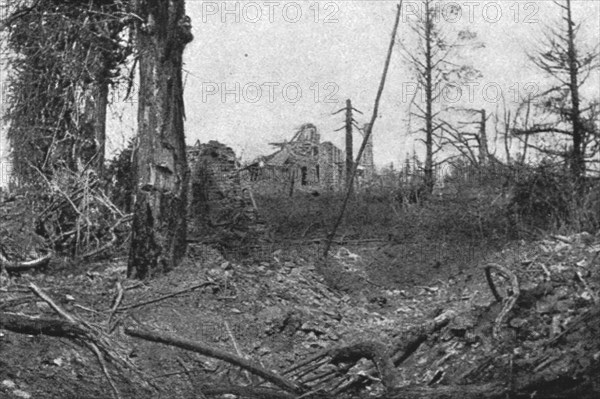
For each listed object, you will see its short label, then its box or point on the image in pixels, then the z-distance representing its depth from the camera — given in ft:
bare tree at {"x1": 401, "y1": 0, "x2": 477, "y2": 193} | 85.51
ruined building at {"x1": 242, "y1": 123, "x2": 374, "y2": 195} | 74.64
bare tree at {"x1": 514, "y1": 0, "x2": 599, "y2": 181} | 62.39
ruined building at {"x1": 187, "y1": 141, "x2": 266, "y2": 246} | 38.88
